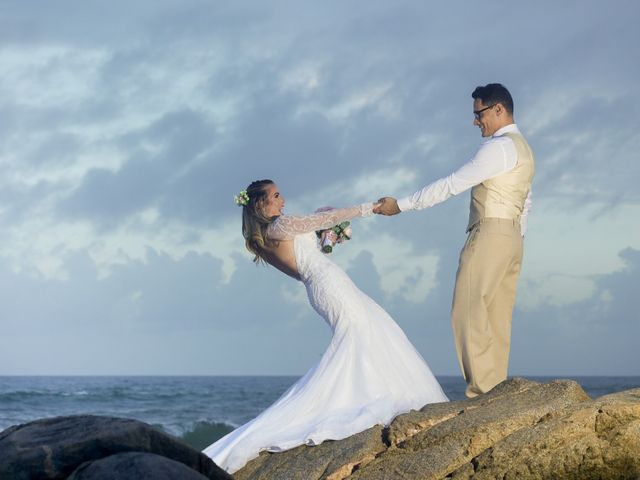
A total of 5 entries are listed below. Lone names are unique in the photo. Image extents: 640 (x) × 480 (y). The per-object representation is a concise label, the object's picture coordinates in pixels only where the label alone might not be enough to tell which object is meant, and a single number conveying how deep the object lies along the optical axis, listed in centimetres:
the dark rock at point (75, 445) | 537
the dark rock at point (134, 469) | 498
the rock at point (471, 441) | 645
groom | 848
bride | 782
